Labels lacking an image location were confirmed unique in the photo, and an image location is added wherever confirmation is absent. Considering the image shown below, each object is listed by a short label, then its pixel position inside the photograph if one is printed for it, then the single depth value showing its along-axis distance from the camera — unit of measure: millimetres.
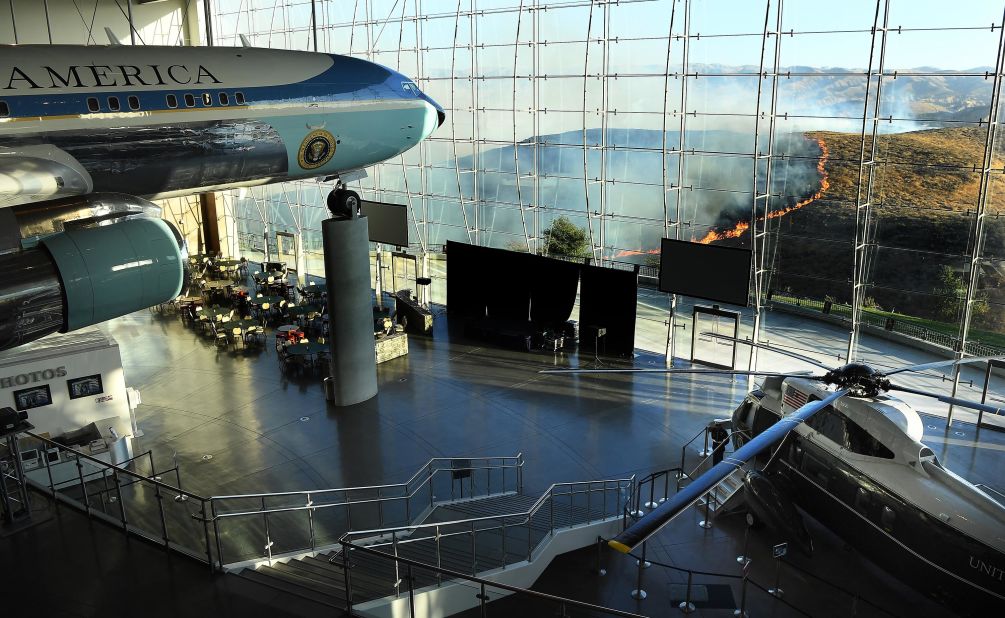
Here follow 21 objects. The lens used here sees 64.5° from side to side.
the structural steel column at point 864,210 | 15645
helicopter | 9445
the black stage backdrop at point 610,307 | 19938
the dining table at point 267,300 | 23359
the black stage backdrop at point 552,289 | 21047
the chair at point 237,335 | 20898
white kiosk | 13172
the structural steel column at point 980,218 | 14289
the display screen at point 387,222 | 23297
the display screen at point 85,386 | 13696
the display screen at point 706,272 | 17625
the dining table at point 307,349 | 18938
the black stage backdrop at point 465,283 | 23125
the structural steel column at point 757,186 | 16906
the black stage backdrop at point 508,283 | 22016
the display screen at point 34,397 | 13219
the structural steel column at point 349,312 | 16203
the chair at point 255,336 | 21194
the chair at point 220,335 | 21406
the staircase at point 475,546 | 9703
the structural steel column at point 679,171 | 18281
